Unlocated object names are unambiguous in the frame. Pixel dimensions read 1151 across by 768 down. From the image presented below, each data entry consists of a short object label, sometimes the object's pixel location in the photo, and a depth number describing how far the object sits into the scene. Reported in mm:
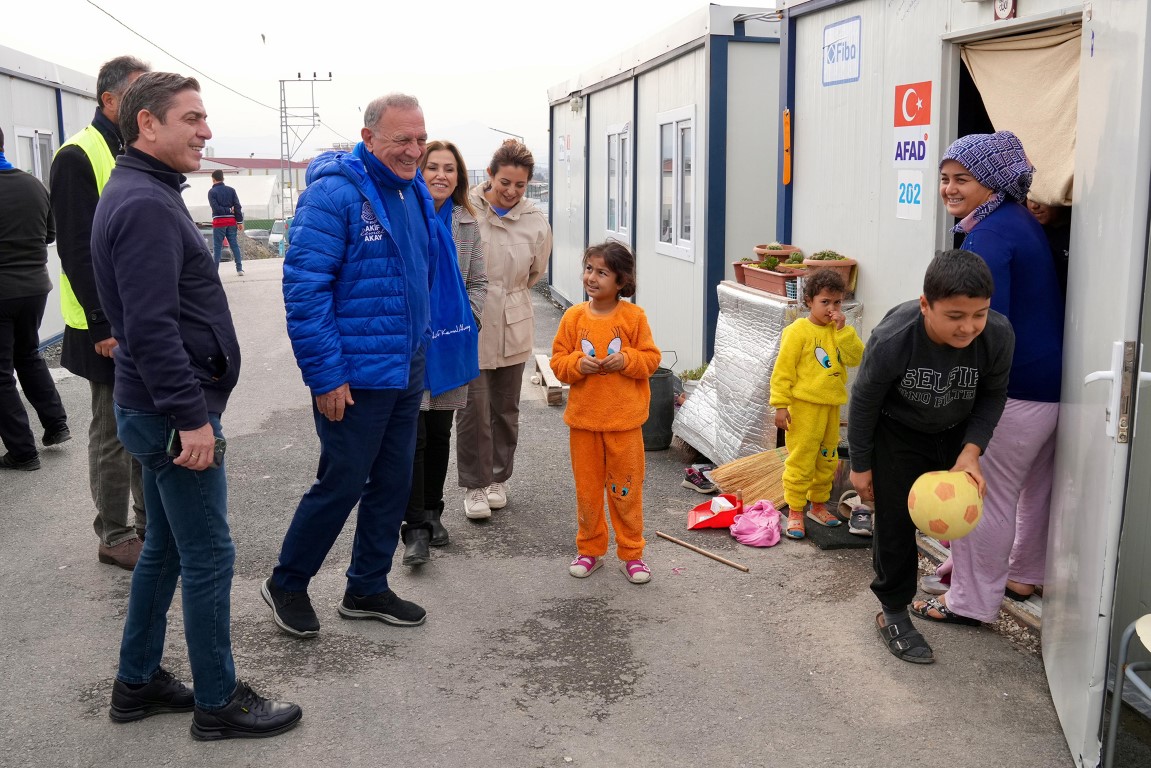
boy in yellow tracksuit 5805
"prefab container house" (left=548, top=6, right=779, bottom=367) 8719
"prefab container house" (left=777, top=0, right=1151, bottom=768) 3291
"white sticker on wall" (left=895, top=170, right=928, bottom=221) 5941
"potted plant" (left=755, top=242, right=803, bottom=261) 7327
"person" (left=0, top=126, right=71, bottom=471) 7211
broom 6402
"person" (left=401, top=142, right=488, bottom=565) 5500
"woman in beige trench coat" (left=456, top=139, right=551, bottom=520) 6105
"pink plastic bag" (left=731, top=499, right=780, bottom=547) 5867
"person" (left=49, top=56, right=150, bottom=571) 4961
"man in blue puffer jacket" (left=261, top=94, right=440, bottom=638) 4211
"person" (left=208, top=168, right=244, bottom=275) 22578
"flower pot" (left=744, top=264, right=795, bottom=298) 6949
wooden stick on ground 5490
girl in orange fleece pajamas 5121
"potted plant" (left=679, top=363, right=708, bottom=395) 8336
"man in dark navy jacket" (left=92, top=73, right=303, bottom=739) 3389
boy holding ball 3873
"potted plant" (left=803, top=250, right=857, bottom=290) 6629
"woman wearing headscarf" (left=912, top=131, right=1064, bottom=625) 4340
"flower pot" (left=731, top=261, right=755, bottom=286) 7680
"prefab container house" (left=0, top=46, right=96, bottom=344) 12320
